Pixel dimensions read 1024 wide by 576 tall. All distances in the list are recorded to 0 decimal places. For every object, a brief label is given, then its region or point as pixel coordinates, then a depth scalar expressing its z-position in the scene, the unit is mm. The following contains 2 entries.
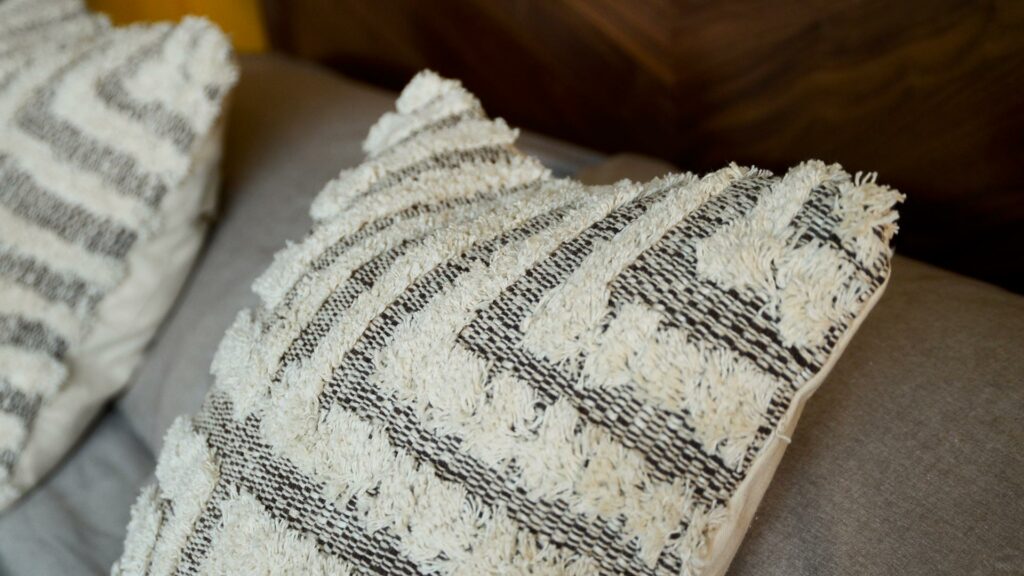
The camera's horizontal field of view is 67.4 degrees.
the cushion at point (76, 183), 671
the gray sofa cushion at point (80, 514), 682
